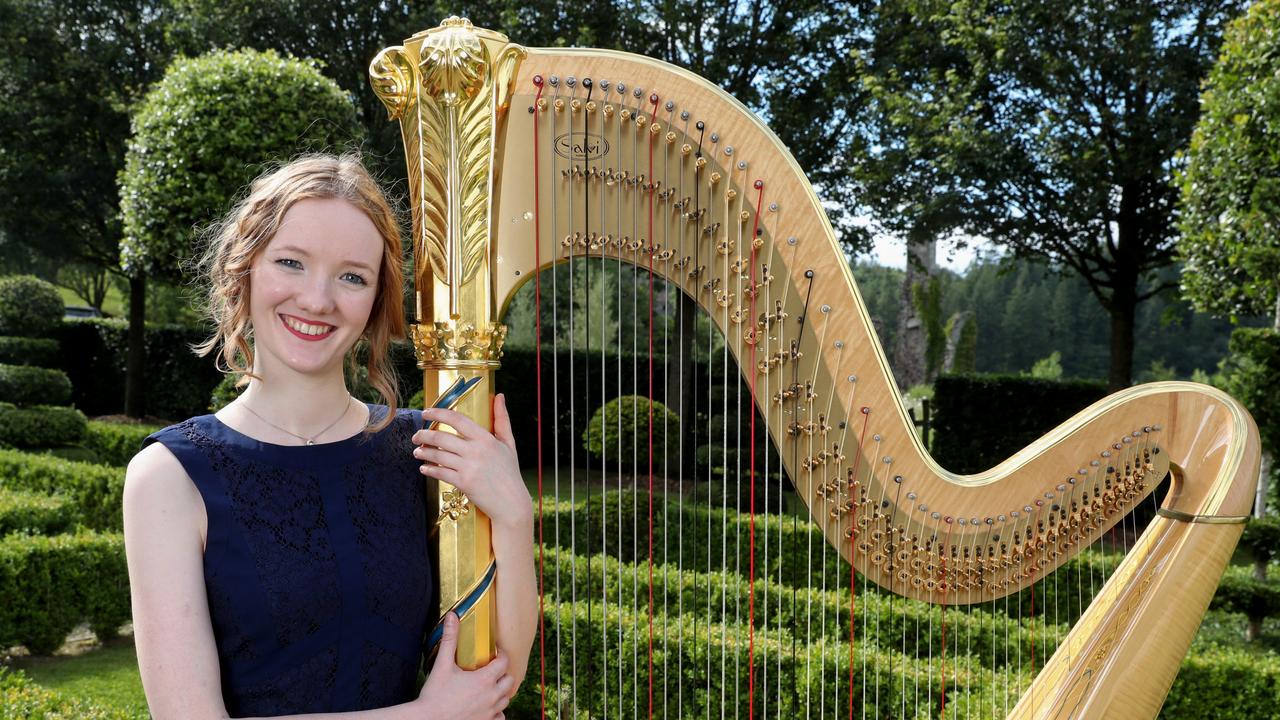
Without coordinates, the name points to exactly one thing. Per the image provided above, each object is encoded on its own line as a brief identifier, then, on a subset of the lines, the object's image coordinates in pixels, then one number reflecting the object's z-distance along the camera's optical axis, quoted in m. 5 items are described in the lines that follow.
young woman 1.40
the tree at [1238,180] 6.13
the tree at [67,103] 13.84
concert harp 1.56
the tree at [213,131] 5.74
